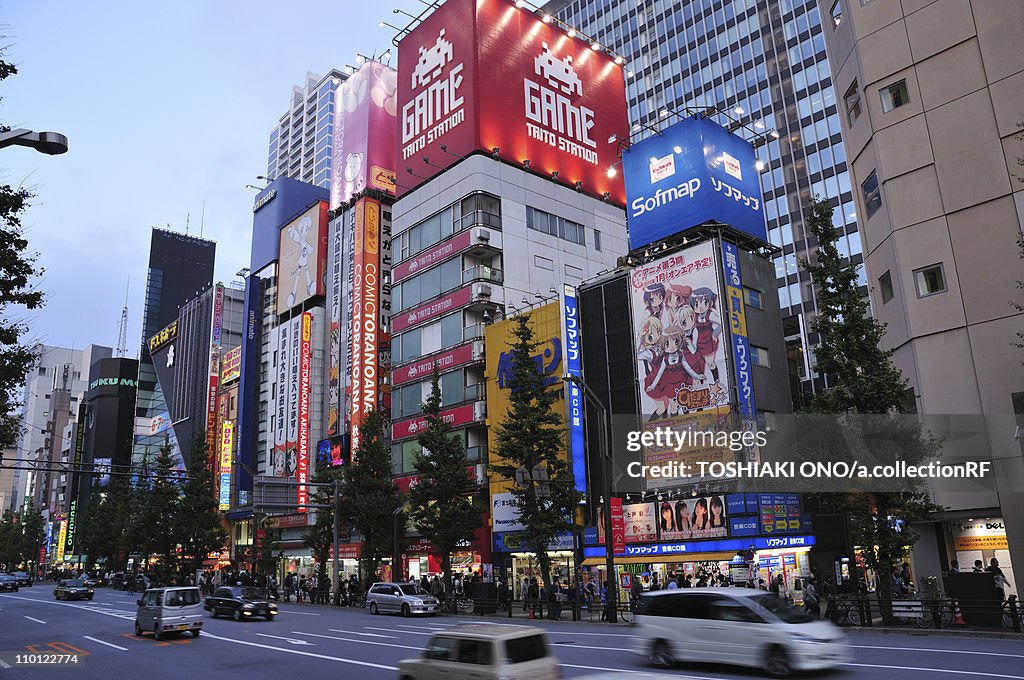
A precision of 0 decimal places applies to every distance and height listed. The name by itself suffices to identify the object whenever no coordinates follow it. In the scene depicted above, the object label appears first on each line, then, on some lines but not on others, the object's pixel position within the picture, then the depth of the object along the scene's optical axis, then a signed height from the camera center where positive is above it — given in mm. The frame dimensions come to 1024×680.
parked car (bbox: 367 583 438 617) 35188 -2449
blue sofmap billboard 39781 +18997
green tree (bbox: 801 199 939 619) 23406 +3567
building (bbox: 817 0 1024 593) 25359 +10703
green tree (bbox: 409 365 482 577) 39125 +2566
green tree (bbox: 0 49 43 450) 17375 +6236
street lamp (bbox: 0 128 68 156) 10430 +5663
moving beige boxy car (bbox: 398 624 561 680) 10797 -1592
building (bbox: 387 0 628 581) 49531 +24524
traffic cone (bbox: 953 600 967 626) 21012 -2404
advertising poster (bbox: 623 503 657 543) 36219 +800
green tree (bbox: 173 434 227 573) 60969 +3002
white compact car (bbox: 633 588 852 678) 14031 -1853
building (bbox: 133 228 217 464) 156375 +58420
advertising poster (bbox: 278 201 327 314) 71562 +27787
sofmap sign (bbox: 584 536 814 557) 33000 -405
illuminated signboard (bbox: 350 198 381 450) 56781 +18054
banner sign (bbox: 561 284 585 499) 38406 +7750
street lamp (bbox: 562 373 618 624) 29359 -688
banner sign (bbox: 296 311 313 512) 67131 +15379
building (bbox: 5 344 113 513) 161125 +34524
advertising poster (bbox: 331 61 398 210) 67500 +37419
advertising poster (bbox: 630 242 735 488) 35344 +8936
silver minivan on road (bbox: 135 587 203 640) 25109 -1882
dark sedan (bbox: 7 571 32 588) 79100 -2159
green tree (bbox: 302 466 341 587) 49469 +1145
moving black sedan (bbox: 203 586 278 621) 32969 -2254
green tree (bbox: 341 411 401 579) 44562 +3025
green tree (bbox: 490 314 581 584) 33719 +3981
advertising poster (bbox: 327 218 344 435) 65562 +20455
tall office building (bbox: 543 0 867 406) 81625 +52662
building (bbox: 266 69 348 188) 149250 +86006
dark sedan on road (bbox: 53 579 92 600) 51812 -2199
